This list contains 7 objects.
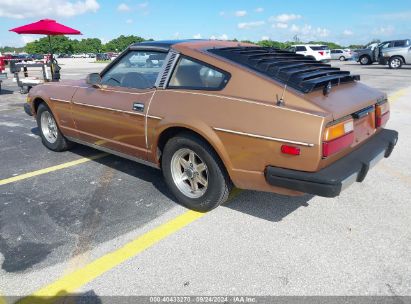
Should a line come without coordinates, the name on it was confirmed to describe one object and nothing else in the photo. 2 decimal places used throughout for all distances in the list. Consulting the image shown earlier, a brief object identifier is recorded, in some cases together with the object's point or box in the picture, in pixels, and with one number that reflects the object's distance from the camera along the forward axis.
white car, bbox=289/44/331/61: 27.65
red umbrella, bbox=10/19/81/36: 11.36
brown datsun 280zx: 2.64
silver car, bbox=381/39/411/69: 22.94
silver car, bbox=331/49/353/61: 40.16
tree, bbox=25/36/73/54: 107.62
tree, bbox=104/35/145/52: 120.50
